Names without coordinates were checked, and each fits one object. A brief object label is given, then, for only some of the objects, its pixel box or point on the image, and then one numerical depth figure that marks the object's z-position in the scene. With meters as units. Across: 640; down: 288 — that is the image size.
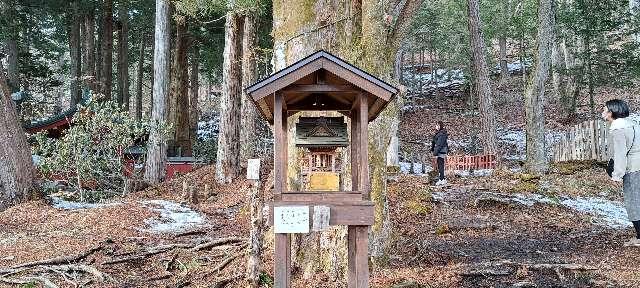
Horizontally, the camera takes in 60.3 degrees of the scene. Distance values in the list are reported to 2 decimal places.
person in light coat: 5.97
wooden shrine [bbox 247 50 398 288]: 3.72
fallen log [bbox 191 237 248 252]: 6.63
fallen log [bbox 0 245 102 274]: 5.71
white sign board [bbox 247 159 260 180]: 4.45
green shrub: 10.77
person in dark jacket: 12.90
